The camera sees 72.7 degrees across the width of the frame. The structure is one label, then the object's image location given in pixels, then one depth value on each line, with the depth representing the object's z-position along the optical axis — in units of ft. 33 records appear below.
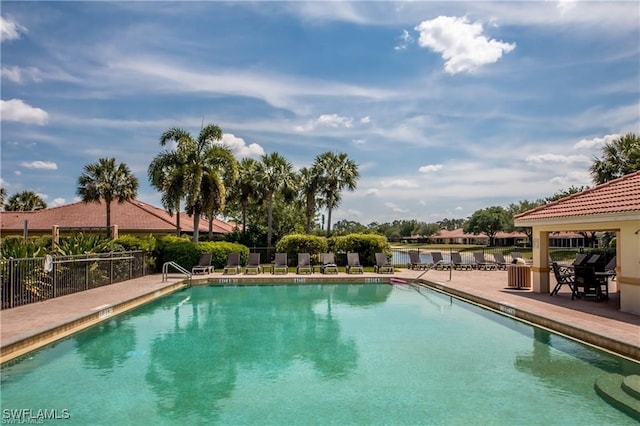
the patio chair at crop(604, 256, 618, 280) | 43.98
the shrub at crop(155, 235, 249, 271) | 65.31
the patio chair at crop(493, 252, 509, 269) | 71.31
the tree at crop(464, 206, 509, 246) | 244.01
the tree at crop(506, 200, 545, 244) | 227.20
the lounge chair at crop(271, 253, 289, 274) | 66.23
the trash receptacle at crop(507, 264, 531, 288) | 45.06
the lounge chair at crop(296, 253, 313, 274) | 66.39
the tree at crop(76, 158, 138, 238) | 95.14
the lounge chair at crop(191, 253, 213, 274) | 63.52
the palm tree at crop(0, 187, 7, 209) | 117.95
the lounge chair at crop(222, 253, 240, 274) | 64.08
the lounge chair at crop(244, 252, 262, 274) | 65.26
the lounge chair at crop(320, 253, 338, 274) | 65.67
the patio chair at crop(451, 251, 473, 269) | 70.74
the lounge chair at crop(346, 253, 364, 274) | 66.13
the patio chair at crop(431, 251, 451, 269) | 70.84
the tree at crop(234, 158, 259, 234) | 97.25
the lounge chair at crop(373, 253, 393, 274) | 64.72
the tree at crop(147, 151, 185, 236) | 72.79
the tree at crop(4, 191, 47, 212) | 160.04
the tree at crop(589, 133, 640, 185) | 90.12
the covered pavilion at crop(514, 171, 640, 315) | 31.07
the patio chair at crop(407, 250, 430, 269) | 71.72
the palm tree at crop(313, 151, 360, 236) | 99.19
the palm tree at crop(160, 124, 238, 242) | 73.77
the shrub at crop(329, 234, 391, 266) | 75.25
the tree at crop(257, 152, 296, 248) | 94.17
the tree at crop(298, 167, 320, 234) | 100.07
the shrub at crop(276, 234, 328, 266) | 75.36
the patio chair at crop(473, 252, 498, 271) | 70.90
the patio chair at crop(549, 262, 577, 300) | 38.91
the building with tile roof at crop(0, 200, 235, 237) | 102.47
